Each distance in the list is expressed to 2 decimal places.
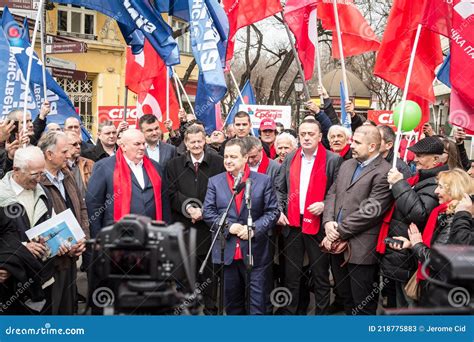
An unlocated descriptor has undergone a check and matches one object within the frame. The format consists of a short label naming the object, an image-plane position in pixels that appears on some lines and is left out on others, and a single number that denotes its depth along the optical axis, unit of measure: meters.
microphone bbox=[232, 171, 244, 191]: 5.49
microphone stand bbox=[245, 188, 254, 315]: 5.51
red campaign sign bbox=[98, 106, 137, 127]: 13.89
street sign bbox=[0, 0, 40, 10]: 13.88
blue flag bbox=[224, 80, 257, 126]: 12.68
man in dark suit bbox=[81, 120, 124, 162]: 8.59
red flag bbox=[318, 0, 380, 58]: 9.15
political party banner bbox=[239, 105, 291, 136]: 14.13
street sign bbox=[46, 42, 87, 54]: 11.92
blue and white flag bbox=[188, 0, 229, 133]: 8.20
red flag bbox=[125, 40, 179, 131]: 10.62
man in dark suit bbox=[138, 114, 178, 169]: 7.85
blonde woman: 5.32
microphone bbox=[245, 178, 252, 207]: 5.49
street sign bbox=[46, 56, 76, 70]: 12.55
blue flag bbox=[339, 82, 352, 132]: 8.56
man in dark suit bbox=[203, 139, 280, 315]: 6.30
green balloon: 7.81
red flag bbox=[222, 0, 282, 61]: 9.59
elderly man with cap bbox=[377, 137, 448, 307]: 5.84
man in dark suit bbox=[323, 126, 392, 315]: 6.24
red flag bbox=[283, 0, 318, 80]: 9.03
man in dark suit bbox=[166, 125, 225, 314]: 7.00
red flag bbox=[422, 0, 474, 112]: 6.74
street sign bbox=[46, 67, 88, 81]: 12.73
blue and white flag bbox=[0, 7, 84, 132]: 9.05
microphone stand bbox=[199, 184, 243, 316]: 5.52
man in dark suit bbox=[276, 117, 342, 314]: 6.93
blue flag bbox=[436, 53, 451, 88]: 7.62
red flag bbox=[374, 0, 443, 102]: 7.56
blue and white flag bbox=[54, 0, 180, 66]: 8.59
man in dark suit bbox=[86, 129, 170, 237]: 6.45
